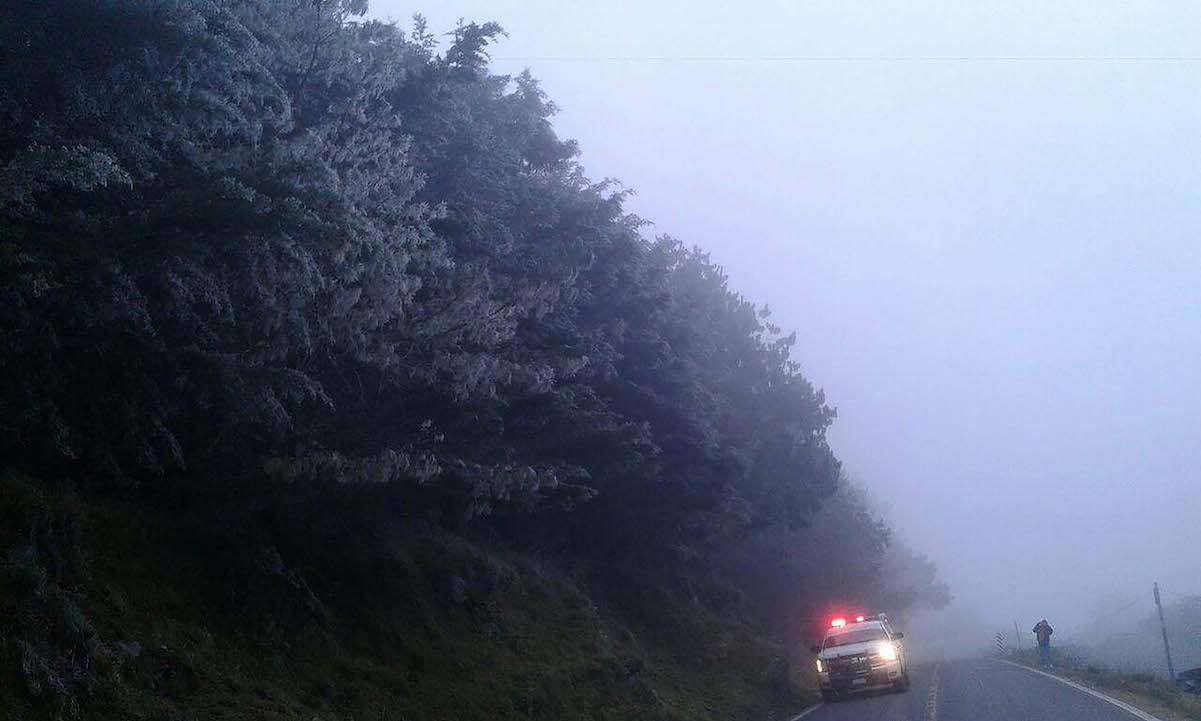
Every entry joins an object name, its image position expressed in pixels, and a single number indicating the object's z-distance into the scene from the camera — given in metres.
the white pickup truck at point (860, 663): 24.86
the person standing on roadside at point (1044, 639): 34.22
